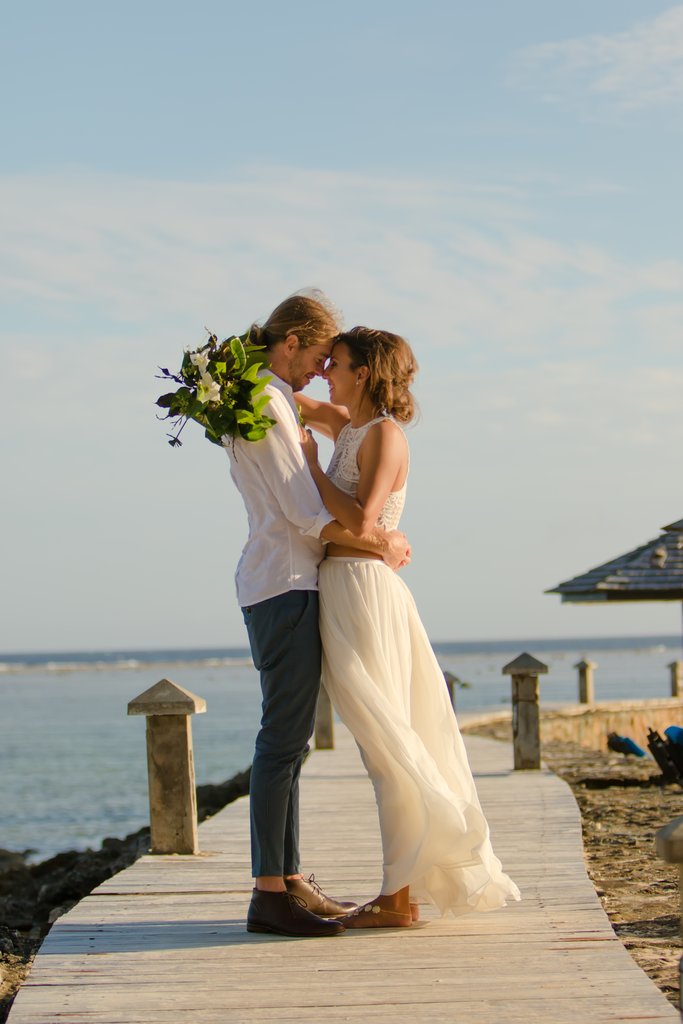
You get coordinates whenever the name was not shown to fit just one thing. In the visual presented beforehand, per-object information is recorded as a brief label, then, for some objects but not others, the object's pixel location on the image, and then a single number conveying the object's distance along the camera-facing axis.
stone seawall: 21.50
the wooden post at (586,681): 24.12
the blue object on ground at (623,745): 17.70
